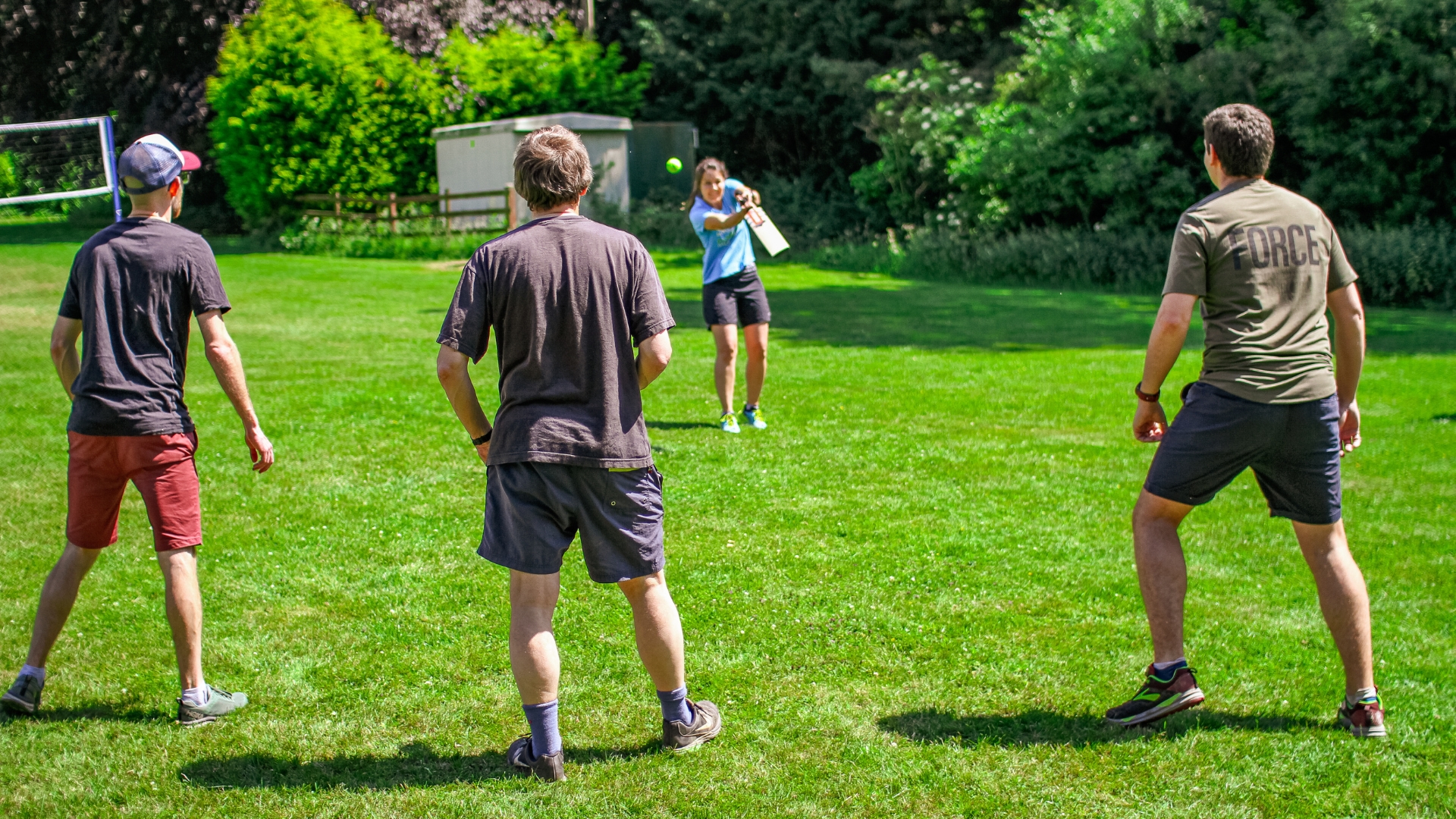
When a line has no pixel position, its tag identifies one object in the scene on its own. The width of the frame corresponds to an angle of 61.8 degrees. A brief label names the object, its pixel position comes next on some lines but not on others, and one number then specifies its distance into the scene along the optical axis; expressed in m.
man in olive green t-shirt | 3.89
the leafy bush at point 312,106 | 26.98
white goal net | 36.38
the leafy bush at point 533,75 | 29.59
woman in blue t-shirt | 8.59
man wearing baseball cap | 4.02
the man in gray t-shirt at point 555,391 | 3.54
